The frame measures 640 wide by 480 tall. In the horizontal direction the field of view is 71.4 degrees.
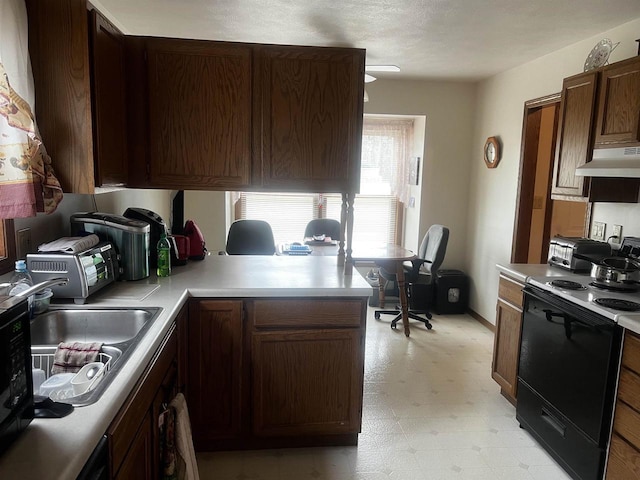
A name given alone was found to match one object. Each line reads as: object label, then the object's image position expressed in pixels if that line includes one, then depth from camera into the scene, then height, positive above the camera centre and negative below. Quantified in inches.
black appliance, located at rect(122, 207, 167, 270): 99.6 -10.8
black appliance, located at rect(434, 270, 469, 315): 186.5 -43.2
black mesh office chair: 166.5 -30.3
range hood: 85.0 +6.1
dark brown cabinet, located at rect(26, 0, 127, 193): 70.7 +14.5
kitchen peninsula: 84.7 -33.3
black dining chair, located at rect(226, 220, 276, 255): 164.2 -21.2
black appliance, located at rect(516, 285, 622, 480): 76.6 -35.9
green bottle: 93.7 -17.4
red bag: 110.2 -15.3
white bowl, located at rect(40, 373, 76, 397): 53.4 -25.5
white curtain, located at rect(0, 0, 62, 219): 62.1 +6.4
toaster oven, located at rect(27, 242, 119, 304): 70.1 -15.0
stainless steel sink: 68.2 -23.1
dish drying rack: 61.4 -25.8
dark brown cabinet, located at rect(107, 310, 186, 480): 45.7 -29.1
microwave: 36.1 -16.6
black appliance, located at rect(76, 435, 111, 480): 37.7 -25.2
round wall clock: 167.8 +14.4
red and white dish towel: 59.1 -24.0
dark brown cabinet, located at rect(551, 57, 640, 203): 89.4 +14.7
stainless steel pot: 90.9 -15.9
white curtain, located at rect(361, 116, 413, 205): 207.5 +16.5
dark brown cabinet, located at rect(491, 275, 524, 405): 105.7 -36.0
